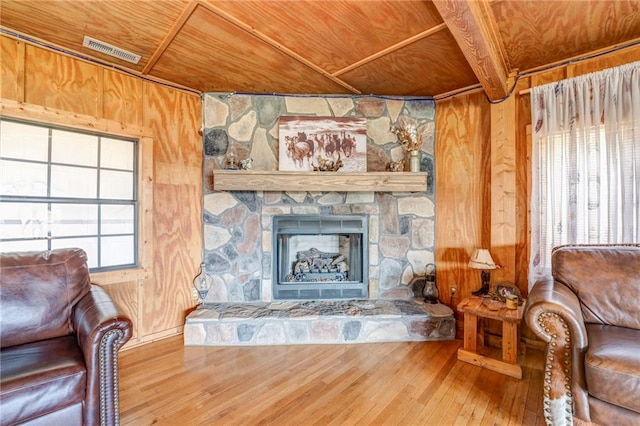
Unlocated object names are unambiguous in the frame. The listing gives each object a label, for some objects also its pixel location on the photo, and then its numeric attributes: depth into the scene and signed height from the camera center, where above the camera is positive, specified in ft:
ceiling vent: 6.61 +4.11
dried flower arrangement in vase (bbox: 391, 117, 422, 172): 8.77 +2.31
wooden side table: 6.39 -2.98
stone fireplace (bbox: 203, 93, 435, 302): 9.12 +0.35
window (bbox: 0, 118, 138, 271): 6.34 +0.53
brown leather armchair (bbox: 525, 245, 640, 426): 4.09 -2.10
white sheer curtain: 6.26 +1.30
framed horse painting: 9.15 +2.41
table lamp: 7.38 -1.29
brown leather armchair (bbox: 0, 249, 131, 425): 3.79 -2.22
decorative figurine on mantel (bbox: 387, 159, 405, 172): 9.02 +1.61
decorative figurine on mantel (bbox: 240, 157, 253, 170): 8.70 +1.58
